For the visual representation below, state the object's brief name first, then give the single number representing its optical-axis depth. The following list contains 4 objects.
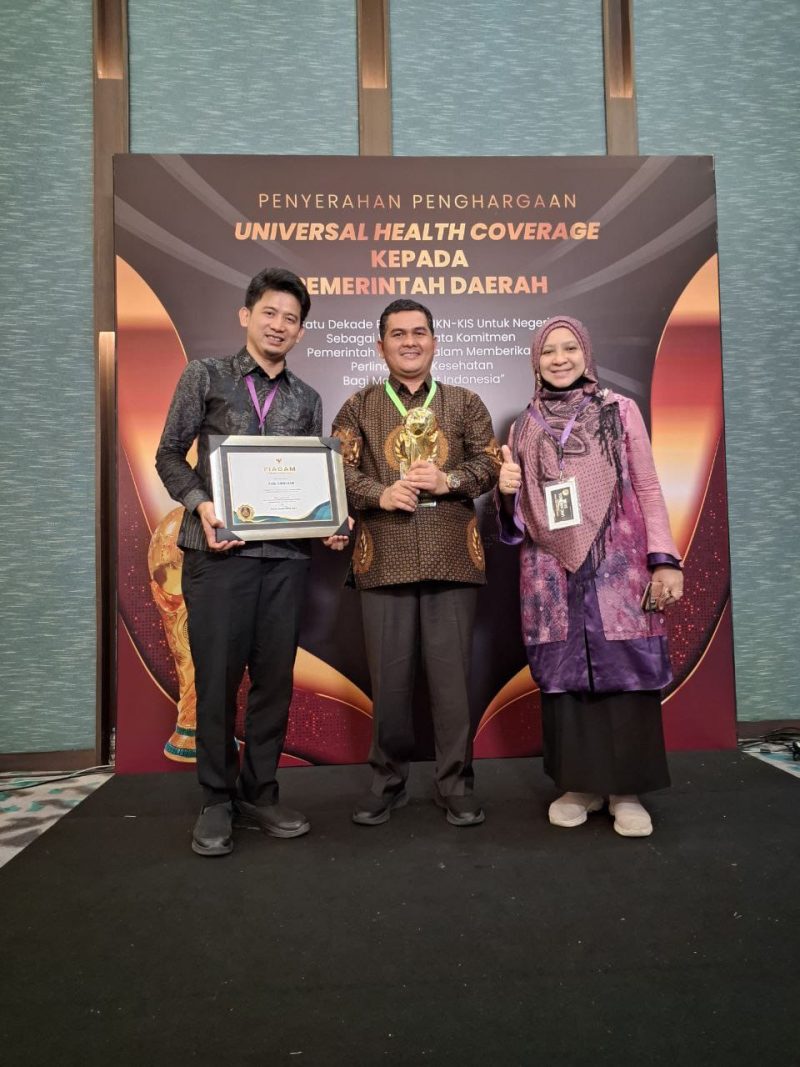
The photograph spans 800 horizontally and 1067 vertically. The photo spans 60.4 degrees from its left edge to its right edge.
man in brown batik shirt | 2.18
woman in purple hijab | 2.04
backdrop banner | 2.74
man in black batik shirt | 2.02
